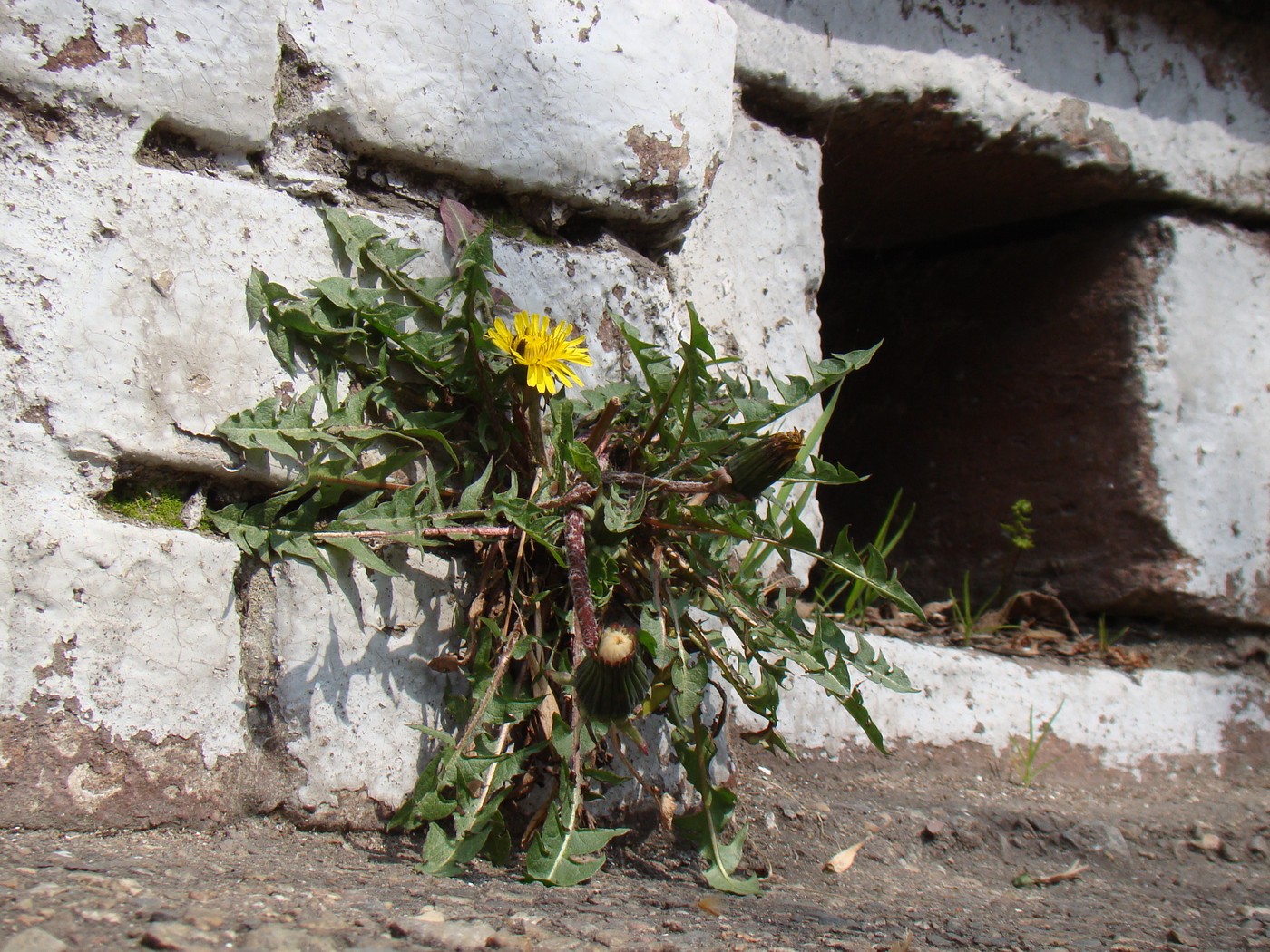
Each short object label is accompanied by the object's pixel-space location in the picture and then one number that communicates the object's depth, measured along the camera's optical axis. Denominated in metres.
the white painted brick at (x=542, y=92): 0.62
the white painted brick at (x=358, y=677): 0.59
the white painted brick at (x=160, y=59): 0.58
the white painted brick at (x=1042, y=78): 0.74
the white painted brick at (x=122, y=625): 0.56
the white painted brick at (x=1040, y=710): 0.71
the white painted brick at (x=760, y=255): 0.71
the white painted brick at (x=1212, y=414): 0.81
